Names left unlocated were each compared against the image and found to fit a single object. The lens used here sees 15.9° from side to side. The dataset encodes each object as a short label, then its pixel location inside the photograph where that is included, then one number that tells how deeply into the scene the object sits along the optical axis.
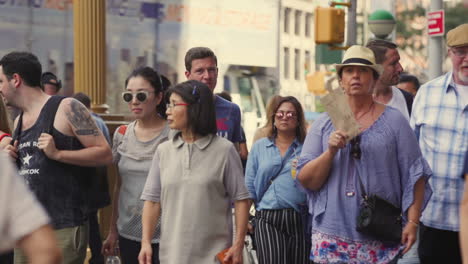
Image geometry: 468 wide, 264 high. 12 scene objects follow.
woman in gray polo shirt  9.32
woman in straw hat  9.22
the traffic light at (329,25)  25.18
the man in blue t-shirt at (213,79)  11.53
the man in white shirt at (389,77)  11.74
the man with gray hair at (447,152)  10.07
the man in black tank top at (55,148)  9.98
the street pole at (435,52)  27.27
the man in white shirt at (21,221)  4.62
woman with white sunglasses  10.94
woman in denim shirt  12.60
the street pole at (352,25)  26.11
